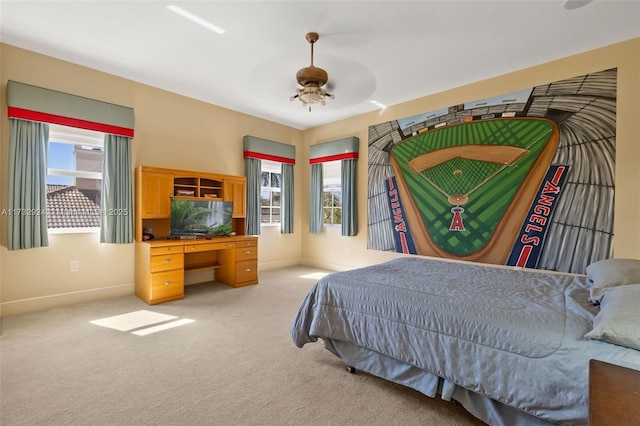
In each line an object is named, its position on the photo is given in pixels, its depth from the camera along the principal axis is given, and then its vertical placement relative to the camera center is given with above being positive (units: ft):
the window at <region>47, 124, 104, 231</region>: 10.93 +1.47
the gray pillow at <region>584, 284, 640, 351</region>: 3.69 -1.48
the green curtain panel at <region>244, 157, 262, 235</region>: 16.03 +1.10
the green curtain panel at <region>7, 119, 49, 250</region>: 9.69 +1.02
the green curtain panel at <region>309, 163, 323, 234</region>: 17.92 +0.88
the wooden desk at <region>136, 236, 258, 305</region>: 11.38 -2.21
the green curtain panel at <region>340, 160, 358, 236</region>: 16.10 +0.71
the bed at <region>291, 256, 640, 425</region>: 3.98 -2.02
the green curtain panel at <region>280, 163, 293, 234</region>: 17.97 +0.87
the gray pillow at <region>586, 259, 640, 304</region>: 5.49 -1.28
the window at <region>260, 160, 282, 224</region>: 17.78 +1.39
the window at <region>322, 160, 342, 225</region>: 17.63 +1.30
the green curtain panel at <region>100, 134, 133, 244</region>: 11.54 +0.89
